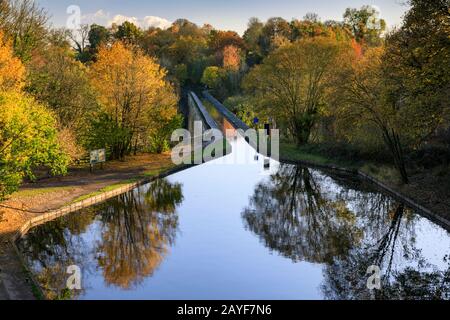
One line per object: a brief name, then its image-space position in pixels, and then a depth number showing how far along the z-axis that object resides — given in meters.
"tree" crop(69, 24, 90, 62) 82.88
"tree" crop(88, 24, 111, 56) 102.17
